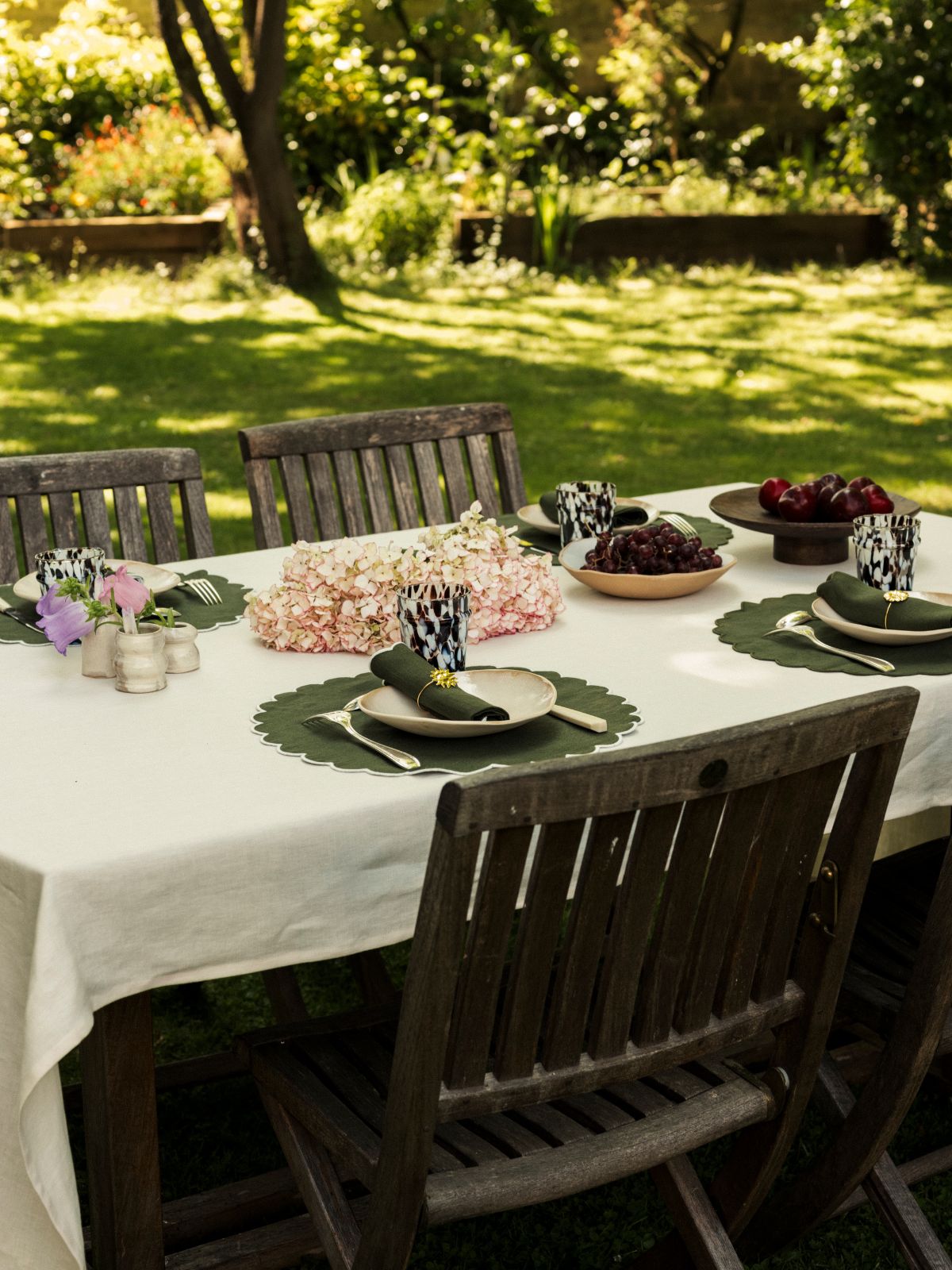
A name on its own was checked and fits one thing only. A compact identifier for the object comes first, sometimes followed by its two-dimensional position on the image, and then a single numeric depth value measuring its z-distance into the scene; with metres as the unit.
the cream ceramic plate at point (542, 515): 3.05
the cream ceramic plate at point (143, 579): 2.56
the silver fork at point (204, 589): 2.67
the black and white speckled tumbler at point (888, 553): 2.52
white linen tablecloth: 1.67
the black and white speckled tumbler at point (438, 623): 2.17
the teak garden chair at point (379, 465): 3.39
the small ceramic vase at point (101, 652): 2.23
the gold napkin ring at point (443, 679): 2.05
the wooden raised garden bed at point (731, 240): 10.35
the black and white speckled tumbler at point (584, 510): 2.90
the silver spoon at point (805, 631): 2.25
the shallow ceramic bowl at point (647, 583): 2.60
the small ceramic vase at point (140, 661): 2.17
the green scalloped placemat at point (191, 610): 2.47
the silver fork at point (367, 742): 1.89
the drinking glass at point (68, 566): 2.44
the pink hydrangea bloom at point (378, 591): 2.36
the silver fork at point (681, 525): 2.98
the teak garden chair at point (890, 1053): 1.90
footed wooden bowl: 2.81
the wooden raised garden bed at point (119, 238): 10.10
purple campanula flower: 2.20
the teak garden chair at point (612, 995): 1.51
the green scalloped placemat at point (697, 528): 3.01
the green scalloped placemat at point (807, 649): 2.25
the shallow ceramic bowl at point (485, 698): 1.97
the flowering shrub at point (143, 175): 10.54
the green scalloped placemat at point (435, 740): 1.92
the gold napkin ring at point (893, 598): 2.34
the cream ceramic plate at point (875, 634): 2.31
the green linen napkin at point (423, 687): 1.99
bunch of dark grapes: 2.63
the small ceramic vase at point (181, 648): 2.25
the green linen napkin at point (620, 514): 3.05
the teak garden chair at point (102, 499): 3.04
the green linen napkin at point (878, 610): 2.33
